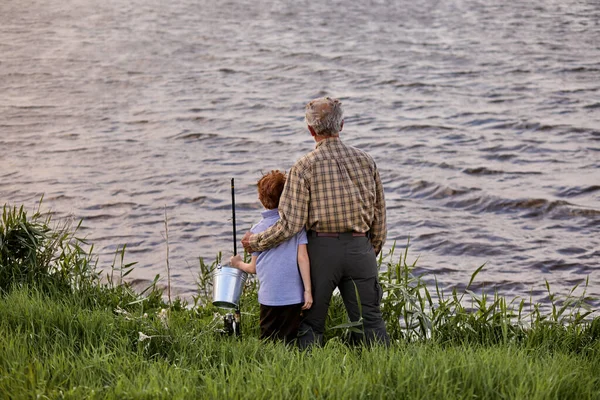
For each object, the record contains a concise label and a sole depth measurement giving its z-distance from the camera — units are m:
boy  9.58
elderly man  9.35
